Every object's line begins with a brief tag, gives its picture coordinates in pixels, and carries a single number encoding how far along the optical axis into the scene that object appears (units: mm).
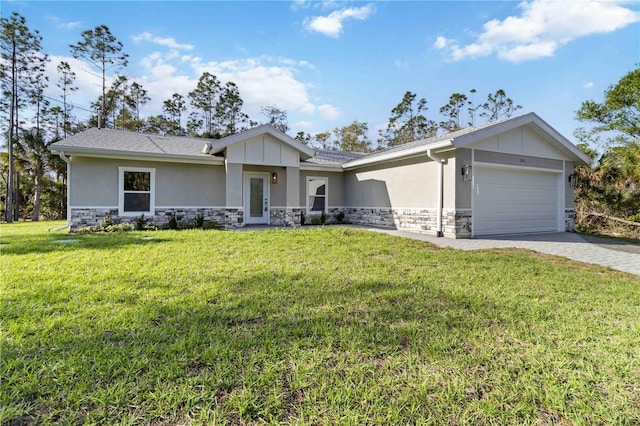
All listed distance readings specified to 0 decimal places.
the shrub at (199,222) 10789
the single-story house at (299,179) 9648
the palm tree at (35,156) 17547
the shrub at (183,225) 10547
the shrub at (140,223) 10203
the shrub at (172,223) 10711
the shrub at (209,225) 10588
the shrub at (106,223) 9758
